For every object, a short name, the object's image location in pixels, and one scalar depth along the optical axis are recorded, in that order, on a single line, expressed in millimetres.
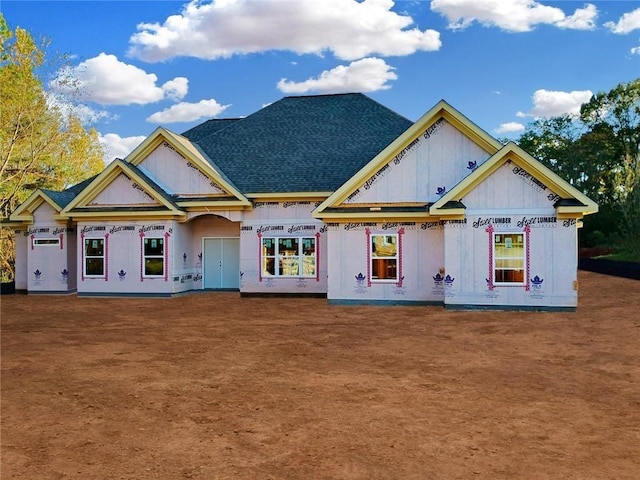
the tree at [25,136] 34250
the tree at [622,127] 44438
